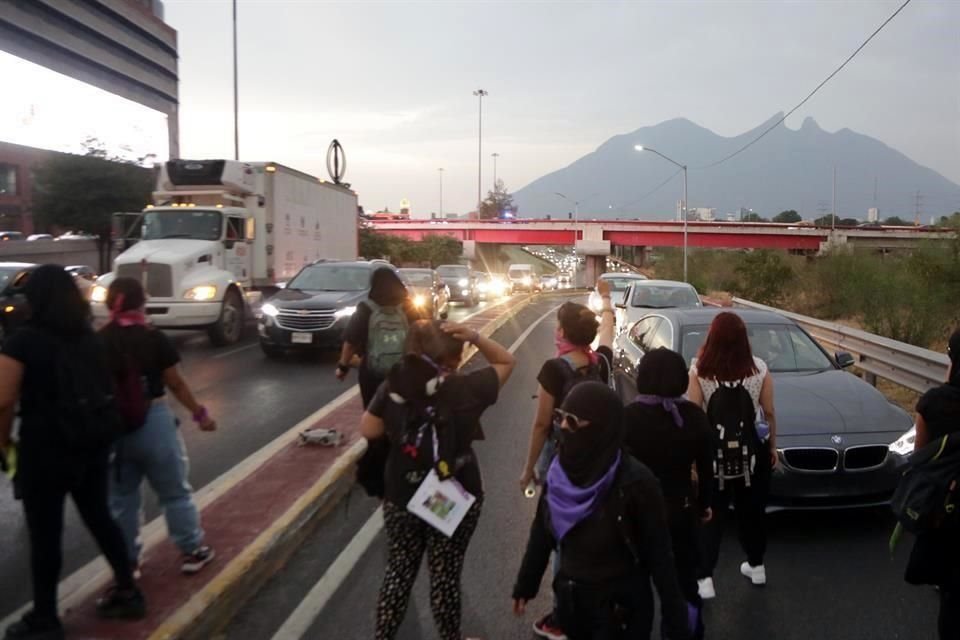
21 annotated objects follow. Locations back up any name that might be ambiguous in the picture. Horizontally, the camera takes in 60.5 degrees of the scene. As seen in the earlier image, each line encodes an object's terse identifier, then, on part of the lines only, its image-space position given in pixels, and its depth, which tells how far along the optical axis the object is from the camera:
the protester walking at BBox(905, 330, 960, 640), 3.37
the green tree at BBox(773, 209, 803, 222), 119.54
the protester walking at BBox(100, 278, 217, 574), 4.34
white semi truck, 15.05
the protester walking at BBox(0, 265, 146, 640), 3.69
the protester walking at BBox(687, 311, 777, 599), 4.58
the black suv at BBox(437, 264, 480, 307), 30.98
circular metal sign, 25.80
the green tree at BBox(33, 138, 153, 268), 38.59
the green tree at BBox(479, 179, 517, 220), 132.75
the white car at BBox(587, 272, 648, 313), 21.86
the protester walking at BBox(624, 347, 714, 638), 3.77
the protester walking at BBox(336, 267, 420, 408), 5.64
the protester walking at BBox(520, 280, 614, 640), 4.32
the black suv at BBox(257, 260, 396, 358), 13.73
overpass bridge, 62.53
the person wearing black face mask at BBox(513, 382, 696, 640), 2.92
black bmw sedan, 5.59
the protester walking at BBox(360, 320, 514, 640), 3.40
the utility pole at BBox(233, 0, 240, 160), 36.72
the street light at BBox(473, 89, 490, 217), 91.75
